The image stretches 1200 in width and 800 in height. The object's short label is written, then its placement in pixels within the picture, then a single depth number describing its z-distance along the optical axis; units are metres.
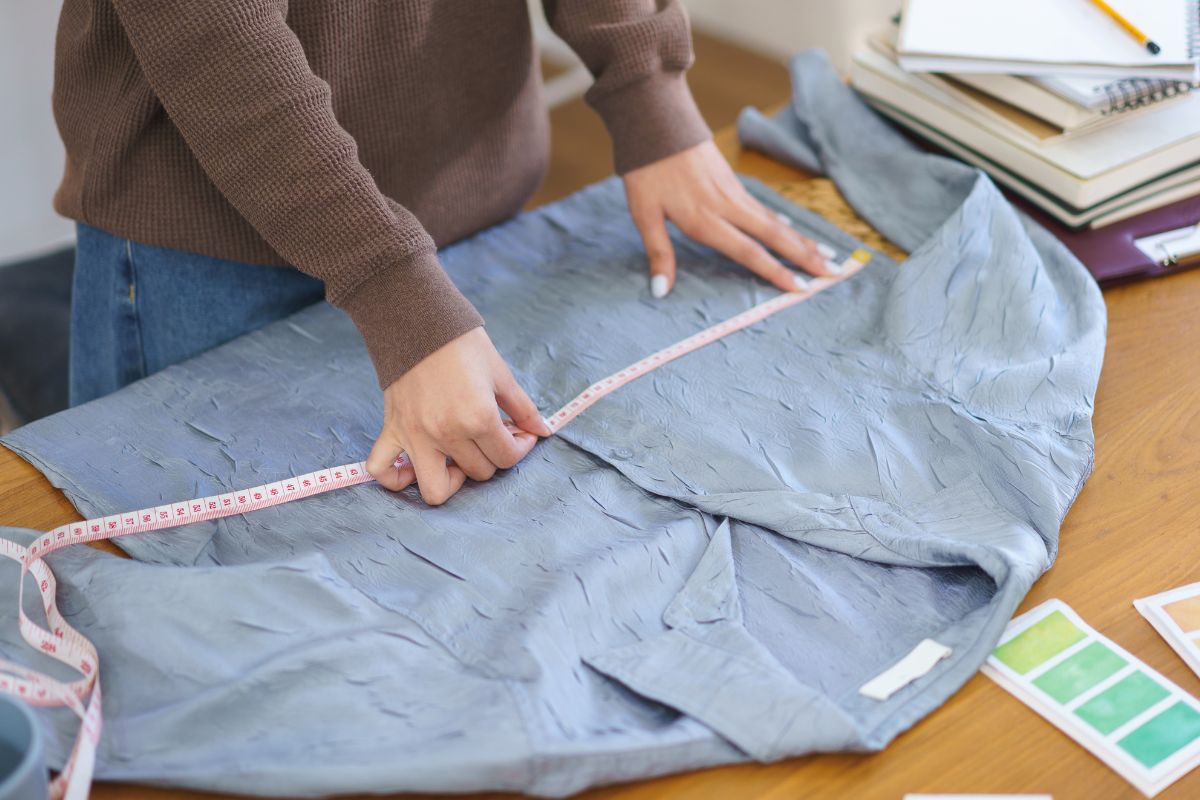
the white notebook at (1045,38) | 1.43
